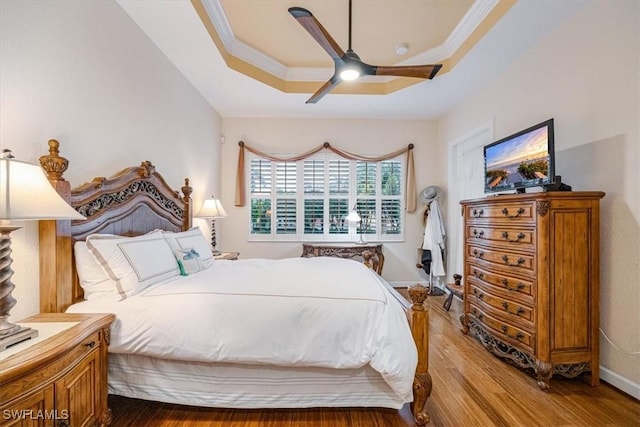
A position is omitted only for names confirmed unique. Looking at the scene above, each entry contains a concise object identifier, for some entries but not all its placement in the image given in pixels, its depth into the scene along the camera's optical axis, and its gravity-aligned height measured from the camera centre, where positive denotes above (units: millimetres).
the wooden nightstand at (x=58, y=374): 960 -640
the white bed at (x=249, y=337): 1518 -683
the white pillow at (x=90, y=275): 1681 -373
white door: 3602 +482
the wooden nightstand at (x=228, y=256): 3346 -531
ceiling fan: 1902 +1143
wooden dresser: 1943 -519
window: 4578 +236
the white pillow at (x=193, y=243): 2344 -265
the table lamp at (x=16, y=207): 1036 +30
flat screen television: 2080 +430
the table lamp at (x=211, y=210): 3447 +32
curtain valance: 4441 +859
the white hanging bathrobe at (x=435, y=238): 4160 -397
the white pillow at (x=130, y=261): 1679 -305
